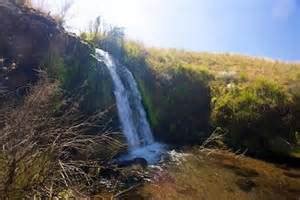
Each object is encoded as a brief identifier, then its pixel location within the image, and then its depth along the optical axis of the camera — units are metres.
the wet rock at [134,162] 5.26
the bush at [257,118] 7.24
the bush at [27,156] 1.74
